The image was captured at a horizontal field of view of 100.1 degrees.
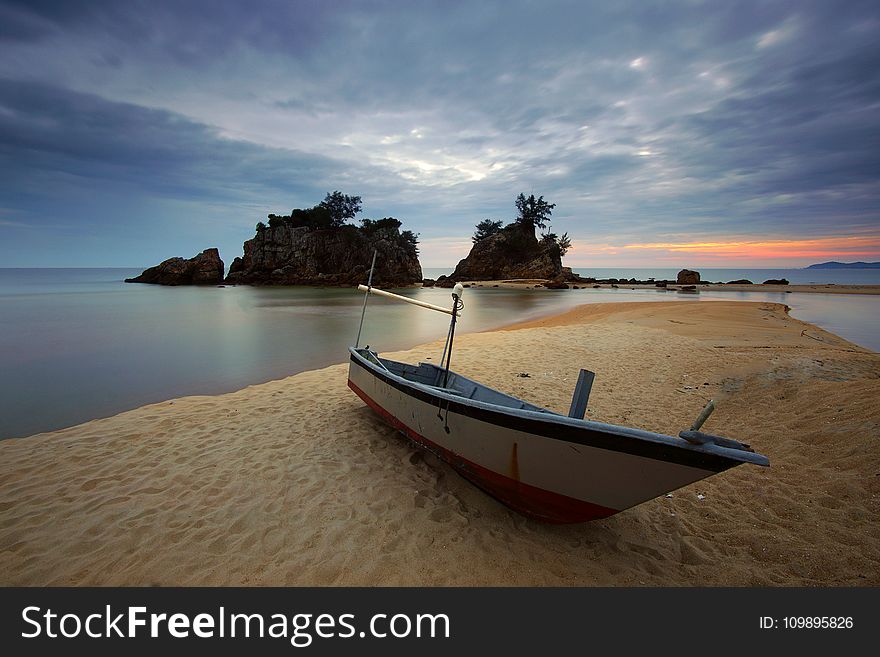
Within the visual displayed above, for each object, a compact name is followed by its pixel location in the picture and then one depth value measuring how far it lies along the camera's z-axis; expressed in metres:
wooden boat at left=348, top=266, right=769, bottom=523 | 2.58
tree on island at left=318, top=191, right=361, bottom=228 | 65.56
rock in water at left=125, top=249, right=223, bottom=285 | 63.78
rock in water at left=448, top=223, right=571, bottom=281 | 69.56
